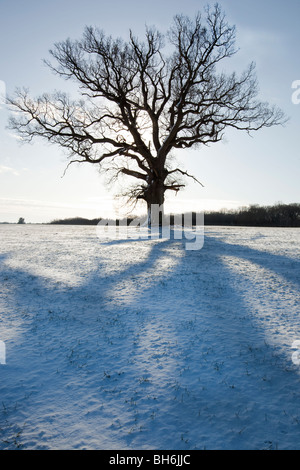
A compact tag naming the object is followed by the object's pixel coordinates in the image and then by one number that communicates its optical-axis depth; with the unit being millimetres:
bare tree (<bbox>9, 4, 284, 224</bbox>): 22906
